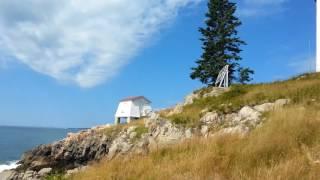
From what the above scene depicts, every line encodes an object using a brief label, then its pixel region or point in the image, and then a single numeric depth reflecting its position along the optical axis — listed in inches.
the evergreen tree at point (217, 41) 1690.5
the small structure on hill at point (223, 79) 1303.2
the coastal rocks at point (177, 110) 1096.7
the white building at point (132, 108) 2068.2
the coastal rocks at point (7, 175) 1074.1
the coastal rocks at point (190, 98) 1152.8
